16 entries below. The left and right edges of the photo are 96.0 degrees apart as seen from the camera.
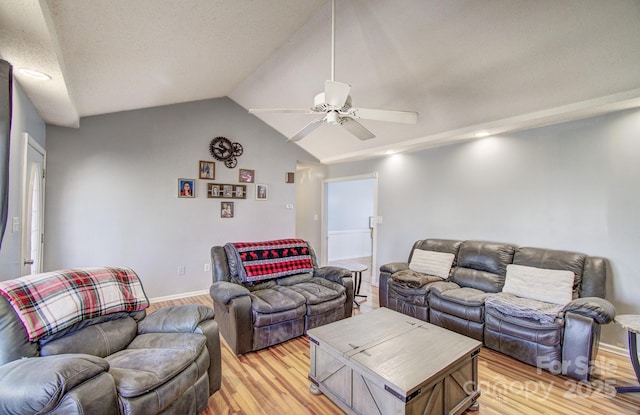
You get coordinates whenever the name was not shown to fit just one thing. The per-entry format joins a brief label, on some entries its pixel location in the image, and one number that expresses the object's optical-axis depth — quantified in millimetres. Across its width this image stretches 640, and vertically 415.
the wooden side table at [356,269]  3938
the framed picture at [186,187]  4406
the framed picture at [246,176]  4980
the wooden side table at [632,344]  2104
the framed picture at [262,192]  5180
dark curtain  1675
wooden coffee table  1682
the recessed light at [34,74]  2043
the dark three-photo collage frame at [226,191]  4688
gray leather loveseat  2764
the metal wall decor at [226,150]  4676
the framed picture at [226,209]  4805
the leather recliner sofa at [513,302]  2367
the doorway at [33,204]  2504
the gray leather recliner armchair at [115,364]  1274
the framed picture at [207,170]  4586
